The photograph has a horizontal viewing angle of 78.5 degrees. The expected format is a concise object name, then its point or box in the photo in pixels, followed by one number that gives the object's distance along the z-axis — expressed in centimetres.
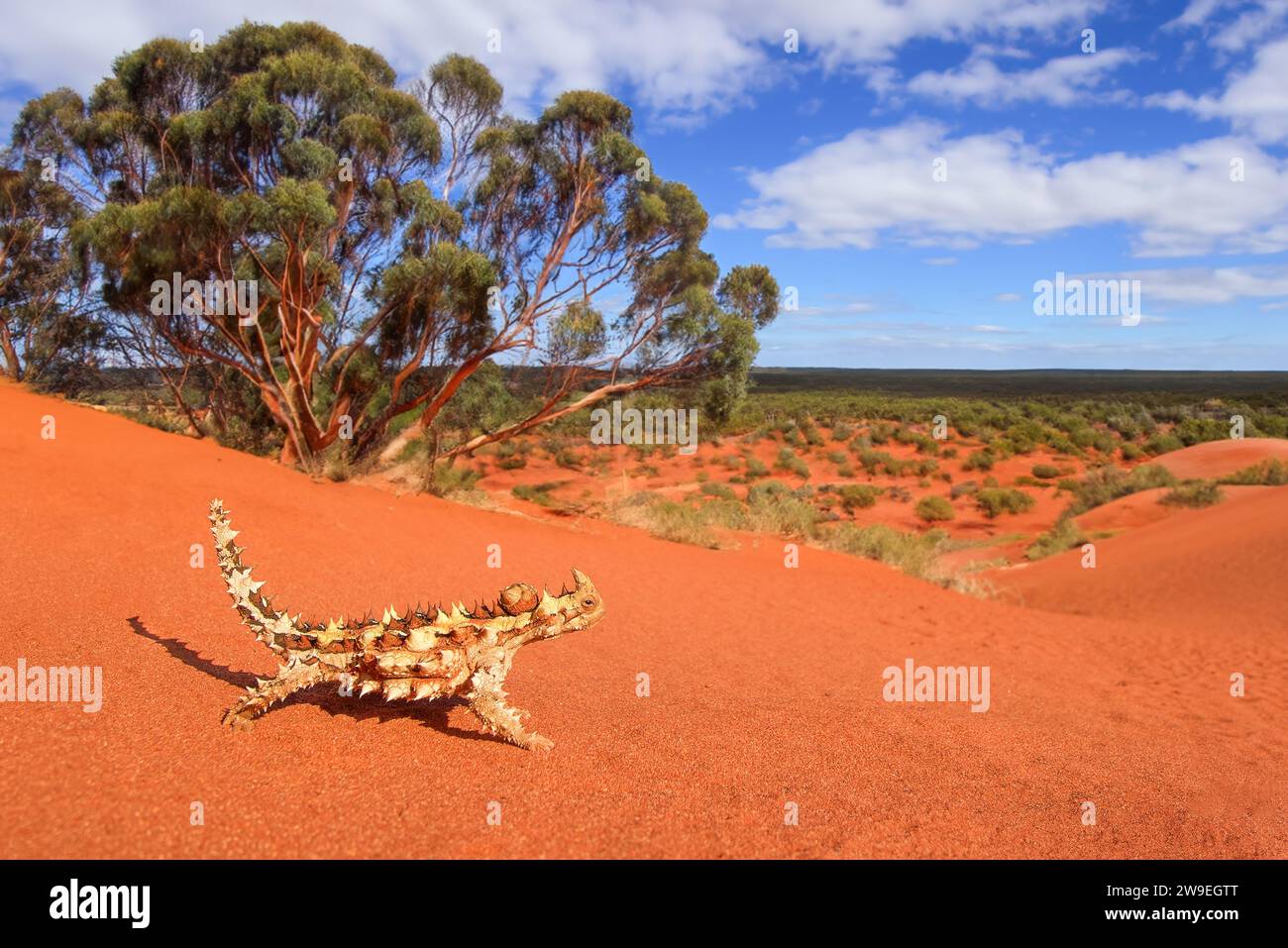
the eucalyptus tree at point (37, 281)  2033
